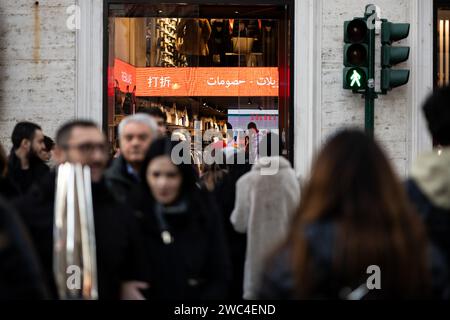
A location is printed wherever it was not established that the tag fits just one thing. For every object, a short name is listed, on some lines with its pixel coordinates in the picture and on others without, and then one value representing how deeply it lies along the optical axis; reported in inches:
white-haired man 371.9
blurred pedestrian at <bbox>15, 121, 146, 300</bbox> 284.0
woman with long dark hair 188.2
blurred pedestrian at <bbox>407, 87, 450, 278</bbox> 232.7
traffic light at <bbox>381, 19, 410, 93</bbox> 704.5
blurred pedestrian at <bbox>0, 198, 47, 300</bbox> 177.3
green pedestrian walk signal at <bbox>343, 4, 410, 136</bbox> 691.2
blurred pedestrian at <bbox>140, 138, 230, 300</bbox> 290.7
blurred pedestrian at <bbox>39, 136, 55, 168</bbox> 627.5
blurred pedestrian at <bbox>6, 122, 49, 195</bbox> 517.6
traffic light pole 687.0
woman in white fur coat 459.5
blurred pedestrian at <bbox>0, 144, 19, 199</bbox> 348.5
